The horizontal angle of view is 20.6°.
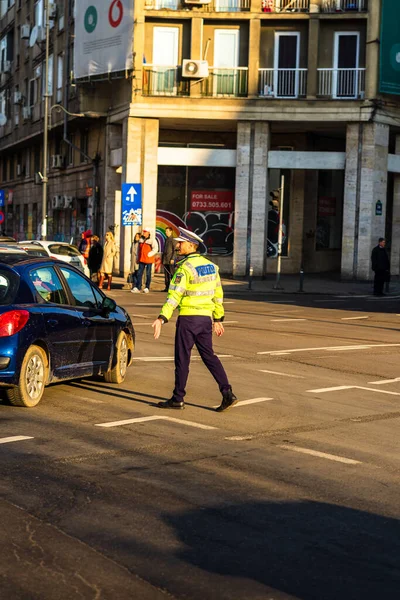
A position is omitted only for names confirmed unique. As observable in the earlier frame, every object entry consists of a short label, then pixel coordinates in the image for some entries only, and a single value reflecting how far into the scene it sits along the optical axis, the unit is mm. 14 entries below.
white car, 30906
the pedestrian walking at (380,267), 33406
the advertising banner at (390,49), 37969
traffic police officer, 10617
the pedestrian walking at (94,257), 34438
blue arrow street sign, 33250
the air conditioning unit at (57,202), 50031
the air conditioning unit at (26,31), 56453
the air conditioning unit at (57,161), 50000
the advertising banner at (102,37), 39438
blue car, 10289
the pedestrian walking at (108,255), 31734
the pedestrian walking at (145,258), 31109
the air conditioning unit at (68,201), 48844
